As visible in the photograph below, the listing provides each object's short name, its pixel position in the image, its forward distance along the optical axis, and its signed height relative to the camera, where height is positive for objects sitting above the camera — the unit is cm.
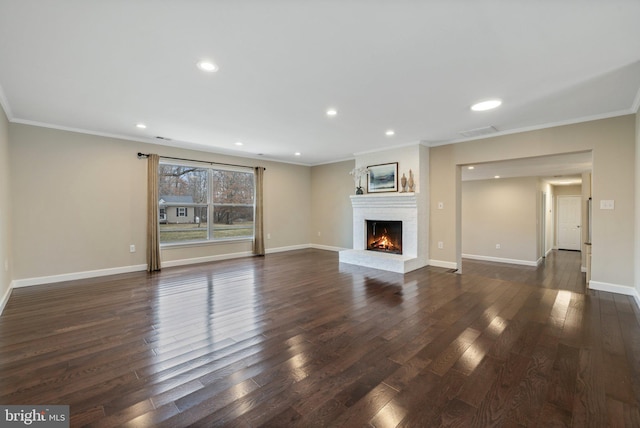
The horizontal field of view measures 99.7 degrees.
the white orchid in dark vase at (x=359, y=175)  628 +83
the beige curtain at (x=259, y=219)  686 -22
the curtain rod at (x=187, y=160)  516 +110
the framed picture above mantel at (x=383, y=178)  573 +70
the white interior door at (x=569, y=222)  945 -46
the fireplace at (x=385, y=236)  591 -59
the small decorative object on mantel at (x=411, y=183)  541 +54
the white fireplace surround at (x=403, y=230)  518 -40
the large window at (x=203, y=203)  565 +17
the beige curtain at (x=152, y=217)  517 -12
